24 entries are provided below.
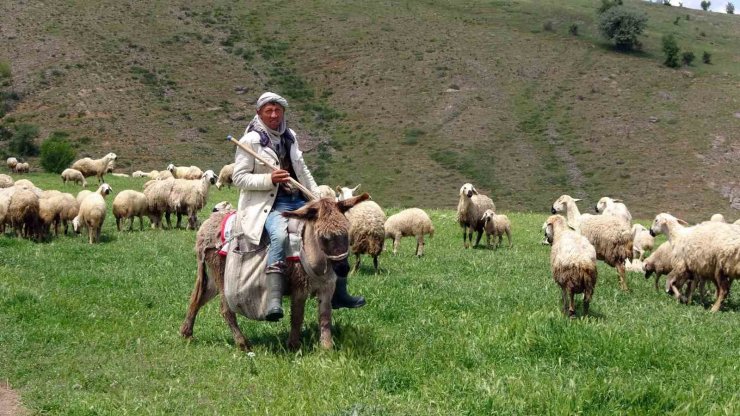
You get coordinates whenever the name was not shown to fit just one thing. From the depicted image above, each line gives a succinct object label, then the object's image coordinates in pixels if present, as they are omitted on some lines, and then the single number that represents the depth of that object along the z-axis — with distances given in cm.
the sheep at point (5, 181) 2200
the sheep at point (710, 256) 1055
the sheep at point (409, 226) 1619
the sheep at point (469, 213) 1823
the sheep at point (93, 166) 3590
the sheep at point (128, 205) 1950
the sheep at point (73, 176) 3259
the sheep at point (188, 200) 2089
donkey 677
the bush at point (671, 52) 6844
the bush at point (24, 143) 4728
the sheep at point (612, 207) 1812
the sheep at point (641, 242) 1683
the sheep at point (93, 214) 1659
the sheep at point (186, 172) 3234
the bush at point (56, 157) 3991
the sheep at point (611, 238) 1228
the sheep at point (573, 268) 897
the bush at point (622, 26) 7275
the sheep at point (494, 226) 1805
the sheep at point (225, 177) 3472
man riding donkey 692
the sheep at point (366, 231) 1280
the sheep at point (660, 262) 1261
